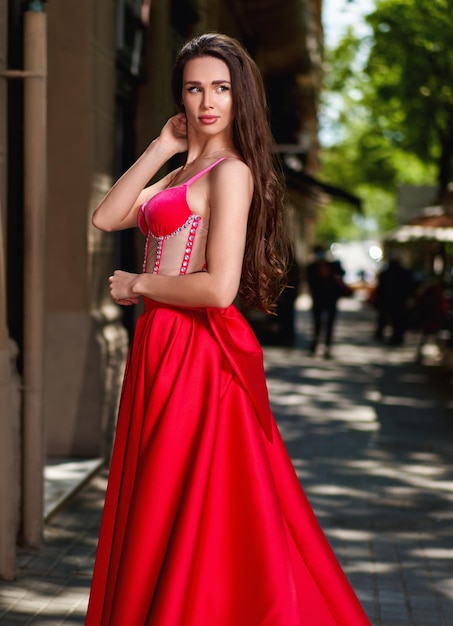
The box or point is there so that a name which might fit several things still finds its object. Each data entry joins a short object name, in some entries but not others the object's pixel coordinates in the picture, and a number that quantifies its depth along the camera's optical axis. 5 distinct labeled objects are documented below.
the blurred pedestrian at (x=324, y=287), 16.91
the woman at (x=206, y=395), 3.09
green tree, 21.34
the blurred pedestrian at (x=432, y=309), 15.82
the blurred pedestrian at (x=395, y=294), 20.69
